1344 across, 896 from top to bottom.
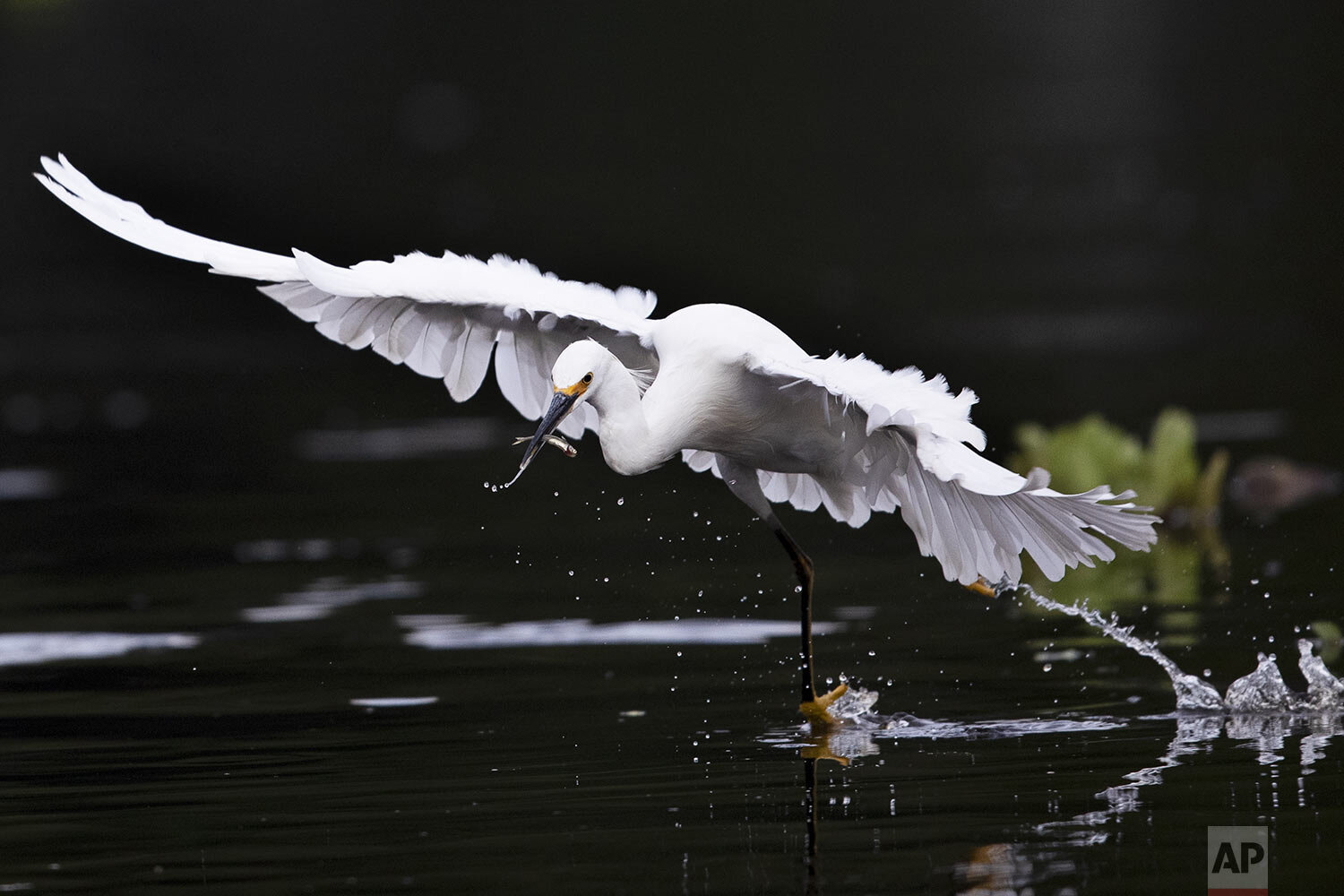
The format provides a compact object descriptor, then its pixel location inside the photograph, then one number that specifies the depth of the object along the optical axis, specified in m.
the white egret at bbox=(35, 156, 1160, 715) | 17.72
